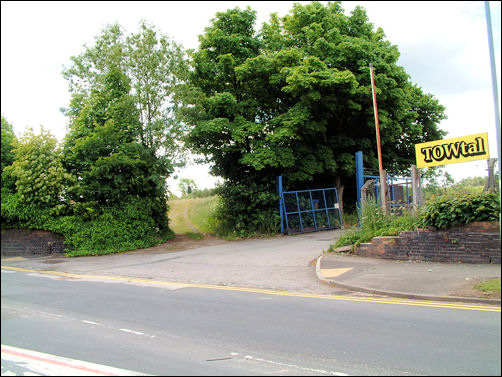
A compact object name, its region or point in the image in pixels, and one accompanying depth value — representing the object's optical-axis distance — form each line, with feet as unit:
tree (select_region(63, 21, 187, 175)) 66.95
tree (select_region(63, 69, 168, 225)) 57.11
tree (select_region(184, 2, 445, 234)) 68.13
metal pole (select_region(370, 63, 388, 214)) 42.04
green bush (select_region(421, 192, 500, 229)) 27.35
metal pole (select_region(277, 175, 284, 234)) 71.92
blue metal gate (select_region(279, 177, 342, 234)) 72.59
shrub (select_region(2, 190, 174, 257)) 57.77
